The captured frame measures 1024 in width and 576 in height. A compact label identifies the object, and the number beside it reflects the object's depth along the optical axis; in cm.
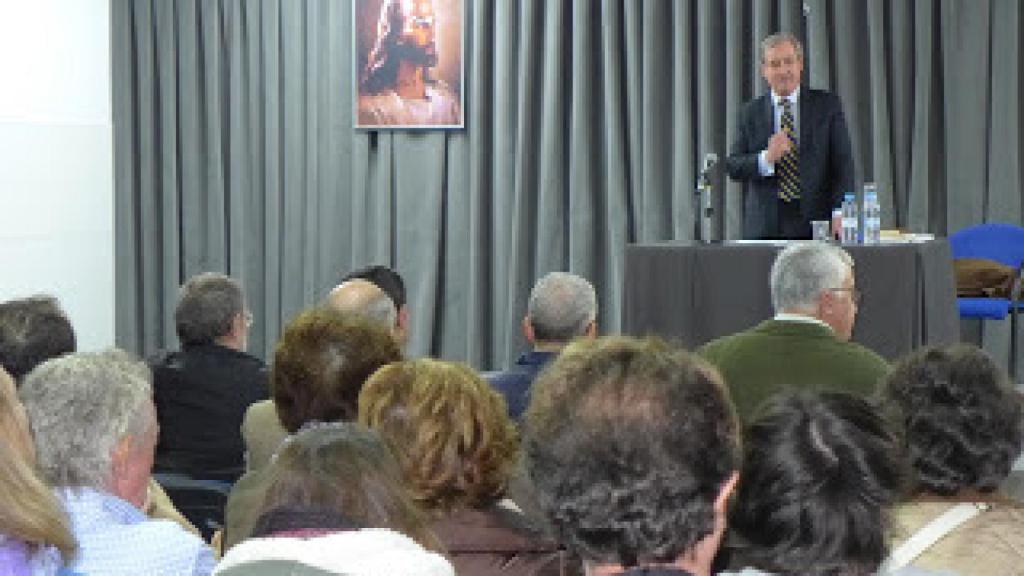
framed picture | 870
